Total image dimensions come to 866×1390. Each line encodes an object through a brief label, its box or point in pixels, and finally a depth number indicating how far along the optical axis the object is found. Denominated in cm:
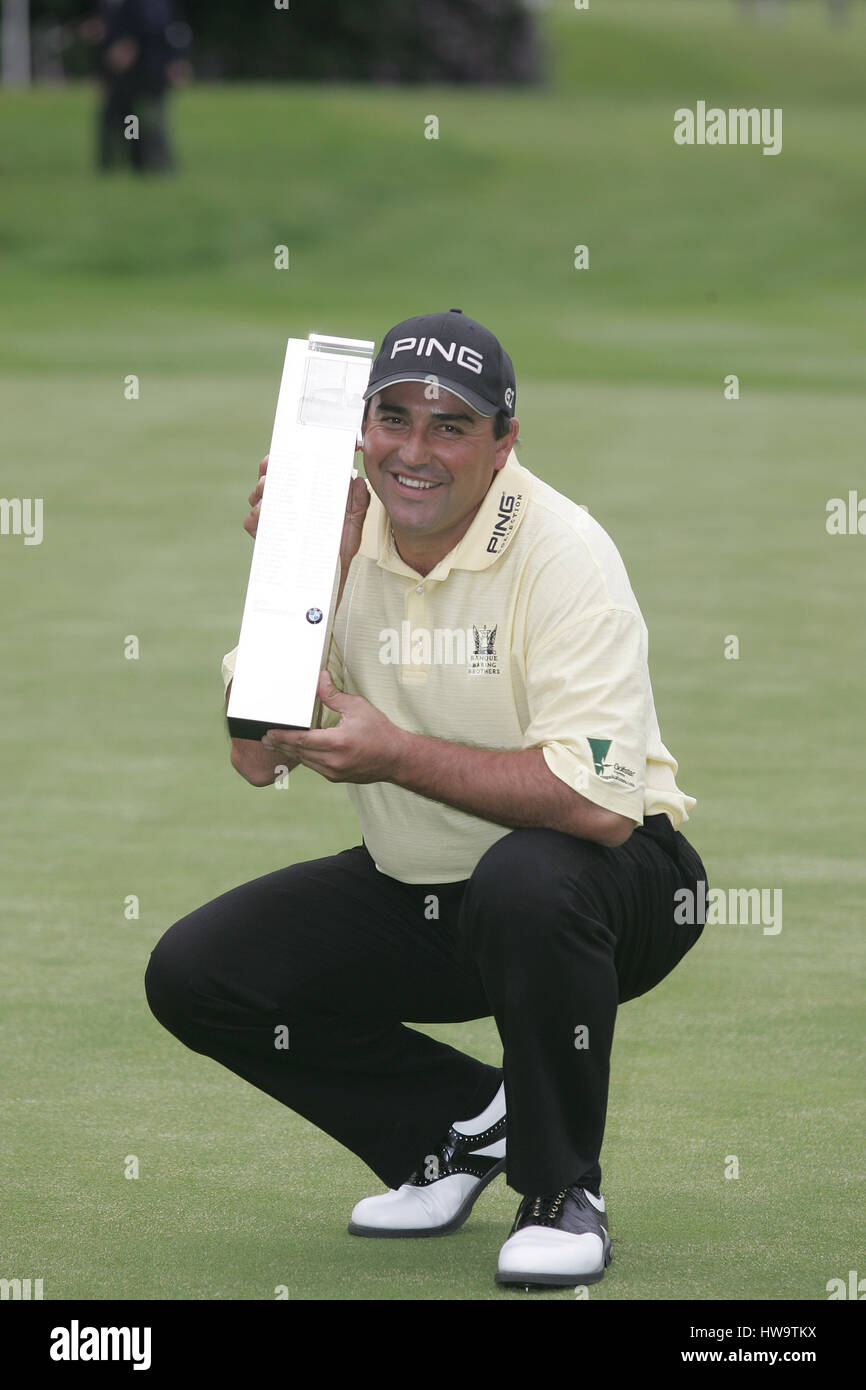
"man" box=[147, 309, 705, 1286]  388
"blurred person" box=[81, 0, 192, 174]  2503
